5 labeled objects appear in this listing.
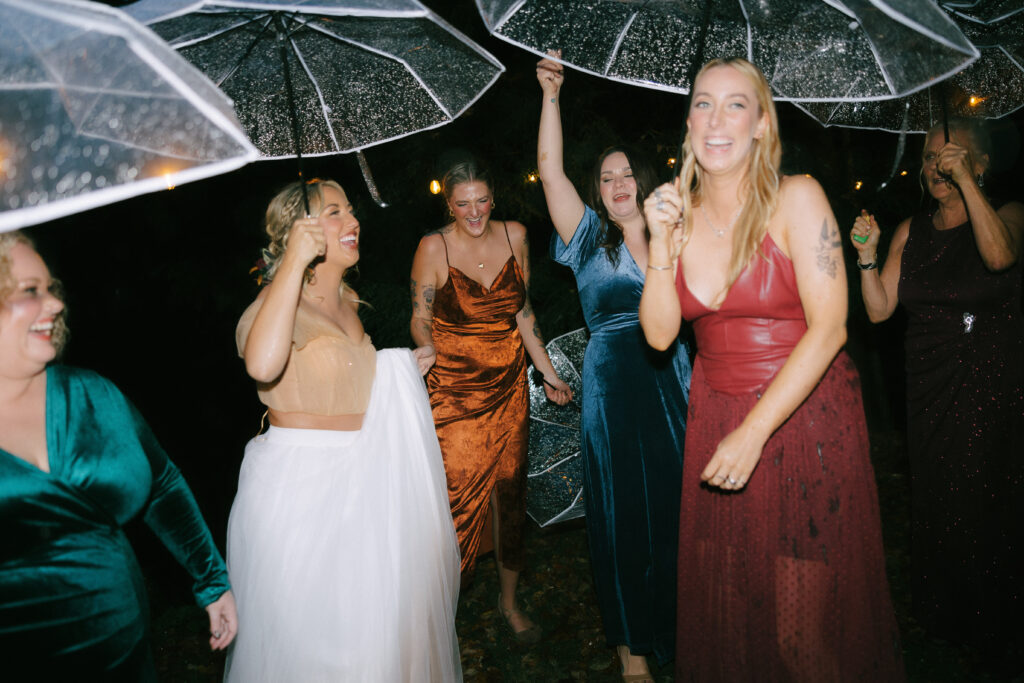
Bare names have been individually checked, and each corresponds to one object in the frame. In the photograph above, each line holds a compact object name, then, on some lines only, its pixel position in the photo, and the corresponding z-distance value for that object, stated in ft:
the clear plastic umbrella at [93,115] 4.61
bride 8.14
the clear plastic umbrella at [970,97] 10.48
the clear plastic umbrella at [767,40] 7.43
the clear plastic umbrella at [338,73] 9.55
